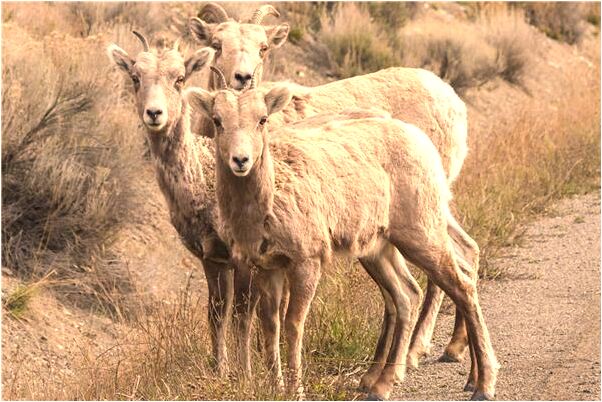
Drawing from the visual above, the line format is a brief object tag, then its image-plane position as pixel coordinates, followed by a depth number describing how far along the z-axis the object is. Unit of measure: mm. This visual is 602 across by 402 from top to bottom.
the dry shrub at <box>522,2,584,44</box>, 25906
